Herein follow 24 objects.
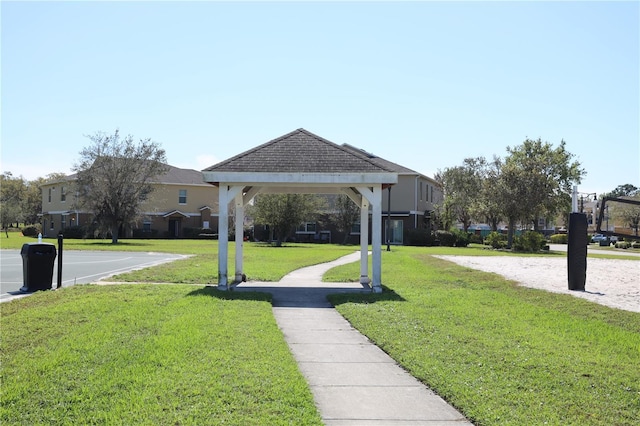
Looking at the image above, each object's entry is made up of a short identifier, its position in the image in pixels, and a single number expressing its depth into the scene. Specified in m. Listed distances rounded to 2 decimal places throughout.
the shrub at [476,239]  60.74
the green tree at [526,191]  47.75
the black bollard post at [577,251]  17.12
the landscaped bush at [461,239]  54.09
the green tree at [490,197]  48.55
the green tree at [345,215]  54.28
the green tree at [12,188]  96.24
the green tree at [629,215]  76.38
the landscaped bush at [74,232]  58.16
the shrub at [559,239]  71.19
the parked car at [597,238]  76.88
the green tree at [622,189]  137.94
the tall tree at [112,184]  48.34
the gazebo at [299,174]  15.20
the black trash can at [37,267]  14.98
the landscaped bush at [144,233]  61.41
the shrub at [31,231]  66.56
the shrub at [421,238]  52.44
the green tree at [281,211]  46.28
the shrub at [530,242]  46.12
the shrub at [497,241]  50.63
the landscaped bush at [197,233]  61.34
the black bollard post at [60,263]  15.54
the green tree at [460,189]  66.88
